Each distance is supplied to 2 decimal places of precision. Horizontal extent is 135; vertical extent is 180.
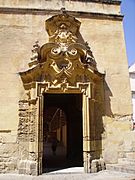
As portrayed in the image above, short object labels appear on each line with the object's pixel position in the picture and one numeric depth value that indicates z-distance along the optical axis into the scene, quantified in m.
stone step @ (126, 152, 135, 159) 6.94
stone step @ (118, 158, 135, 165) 6.69
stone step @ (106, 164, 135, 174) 6.14
